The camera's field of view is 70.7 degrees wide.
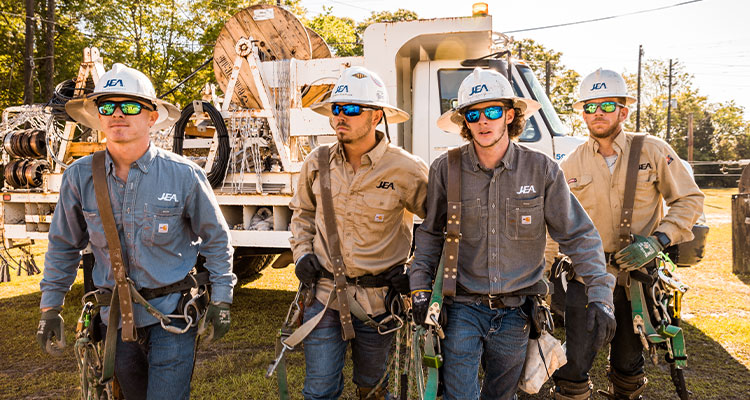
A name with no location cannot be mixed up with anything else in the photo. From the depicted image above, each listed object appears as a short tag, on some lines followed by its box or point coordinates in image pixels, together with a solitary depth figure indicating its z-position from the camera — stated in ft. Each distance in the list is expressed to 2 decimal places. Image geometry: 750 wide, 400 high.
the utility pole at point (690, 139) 119.88
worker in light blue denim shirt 8.06
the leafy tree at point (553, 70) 105.19
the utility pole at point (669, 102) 140.16
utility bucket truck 16.66
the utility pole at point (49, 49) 56.18
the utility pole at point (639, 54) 131.23
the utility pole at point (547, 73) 96.83
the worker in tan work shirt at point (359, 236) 8.85
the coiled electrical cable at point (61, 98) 19.15
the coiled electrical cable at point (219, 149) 17.02
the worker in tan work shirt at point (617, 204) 10.16
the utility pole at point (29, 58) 52.80
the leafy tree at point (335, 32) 89.76
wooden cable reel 18.83
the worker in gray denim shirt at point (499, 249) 7.93
